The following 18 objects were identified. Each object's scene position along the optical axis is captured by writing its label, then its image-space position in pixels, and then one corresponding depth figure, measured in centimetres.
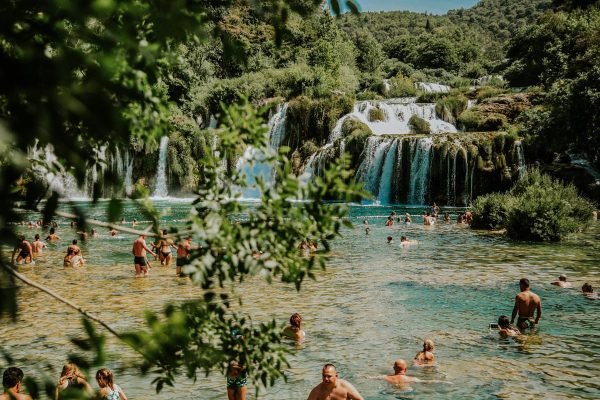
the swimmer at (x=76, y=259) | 2014
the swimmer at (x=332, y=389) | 839
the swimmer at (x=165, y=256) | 2086
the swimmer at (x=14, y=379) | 679
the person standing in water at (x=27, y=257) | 1835
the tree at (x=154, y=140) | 162
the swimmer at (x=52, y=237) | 2713
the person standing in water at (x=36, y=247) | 2277
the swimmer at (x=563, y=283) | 1661
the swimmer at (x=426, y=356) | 1048
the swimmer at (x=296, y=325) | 1128
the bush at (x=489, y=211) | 3147
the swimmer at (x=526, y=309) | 1273
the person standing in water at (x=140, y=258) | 1780
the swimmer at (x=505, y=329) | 1220
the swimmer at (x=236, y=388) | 828
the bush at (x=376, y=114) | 5400
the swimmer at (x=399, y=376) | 973
